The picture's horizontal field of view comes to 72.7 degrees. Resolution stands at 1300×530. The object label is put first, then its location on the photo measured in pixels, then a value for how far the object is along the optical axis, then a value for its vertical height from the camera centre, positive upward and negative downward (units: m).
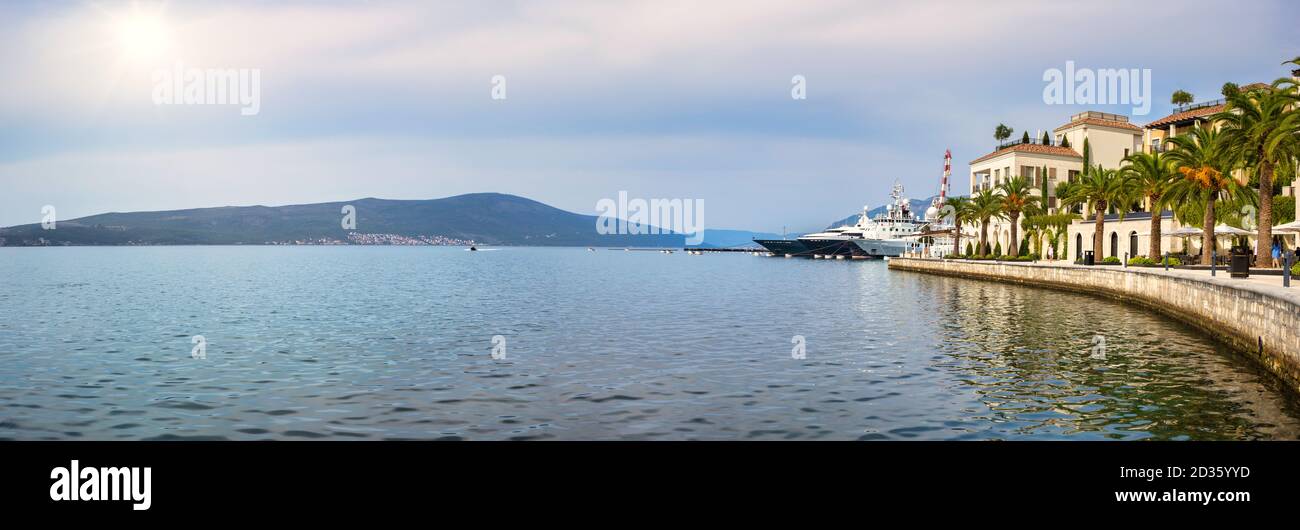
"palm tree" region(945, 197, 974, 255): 93.50 +4.13
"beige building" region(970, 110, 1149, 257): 97.25 +10.76
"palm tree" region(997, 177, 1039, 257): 82.81 +4.92
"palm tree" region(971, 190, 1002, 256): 86.19 +4.42
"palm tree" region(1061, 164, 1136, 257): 62.38 +4.32
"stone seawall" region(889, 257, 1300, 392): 18.80 -1.74
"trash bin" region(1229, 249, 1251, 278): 36.38 -0.61
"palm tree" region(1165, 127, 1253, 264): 50.25 +4.15
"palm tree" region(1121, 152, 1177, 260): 58.31 +4.97
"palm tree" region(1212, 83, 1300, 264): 39.75 +5.33
